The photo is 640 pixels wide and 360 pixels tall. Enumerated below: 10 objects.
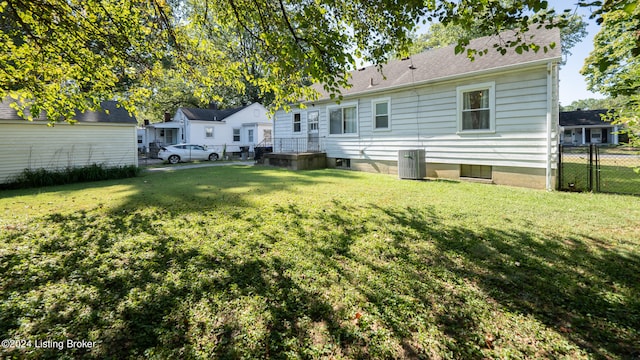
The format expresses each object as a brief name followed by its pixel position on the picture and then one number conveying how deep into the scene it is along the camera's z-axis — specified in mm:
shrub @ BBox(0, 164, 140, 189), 11516
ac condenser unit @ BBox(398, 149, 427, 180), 9984
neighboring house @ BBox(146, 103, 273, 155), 27562
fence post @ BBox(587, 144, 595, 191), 7652
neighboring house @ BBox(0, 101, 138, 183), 11641
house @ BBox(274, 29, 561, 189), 8203
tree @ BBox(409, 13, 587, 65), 23847
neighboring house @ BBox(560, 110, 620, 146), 37562
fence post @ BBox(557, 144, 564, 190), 8121
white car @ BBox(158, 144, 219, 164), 20906
